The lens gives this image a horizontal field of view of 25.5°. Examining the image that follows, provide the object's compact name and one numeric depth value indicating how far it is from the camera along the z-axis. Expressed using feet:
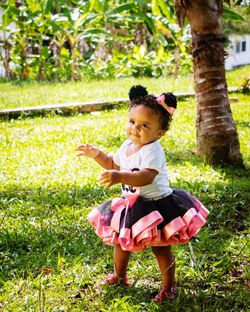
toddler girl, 9.71
